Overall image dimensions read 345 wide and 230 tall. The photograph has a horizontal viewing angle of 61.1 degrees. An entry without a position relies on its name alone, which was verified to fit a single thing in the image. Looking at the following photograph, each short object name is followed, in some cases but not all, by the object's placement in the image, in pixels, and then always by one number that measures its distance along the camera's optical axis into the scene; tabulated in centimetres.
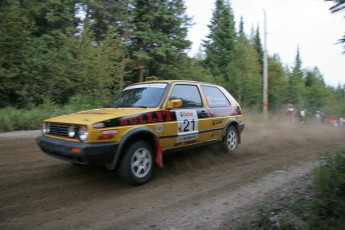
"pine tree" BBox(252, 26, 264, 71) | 5128
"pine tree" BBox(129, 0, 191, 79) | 2197
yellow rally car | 467
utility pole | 2320
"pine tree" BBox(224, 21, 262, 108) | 2720
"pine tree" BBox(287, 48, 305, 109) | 3250
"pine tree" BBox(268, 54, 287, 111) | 3498
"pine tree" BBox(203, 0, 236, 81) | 3512
